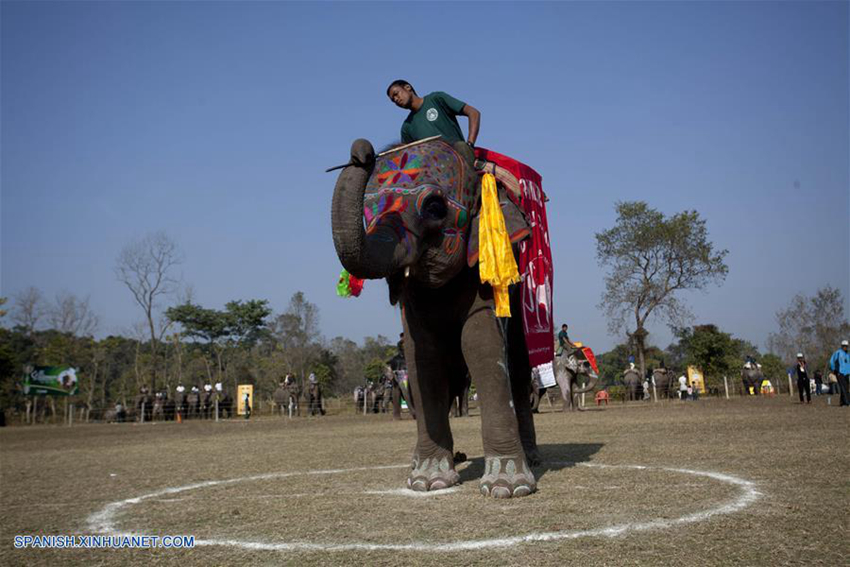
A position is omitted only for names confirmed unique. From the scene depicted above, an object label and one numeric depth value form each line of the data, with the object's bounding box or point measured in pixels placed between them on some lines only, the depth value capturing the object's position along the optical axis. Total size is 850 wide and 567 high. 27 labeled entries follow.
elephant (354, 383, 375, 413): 36.59
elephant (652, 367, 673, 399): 36.06
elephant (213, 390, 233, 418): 39.94
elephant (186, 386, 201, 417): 38.97
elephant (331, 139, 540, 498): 5.49
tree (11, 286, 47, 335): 54.88
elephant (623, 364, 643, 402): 34.91
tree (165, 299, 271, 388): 64.56
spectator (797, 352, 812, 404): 21.88
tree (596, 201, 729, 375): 44.06
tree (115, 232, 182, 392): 46.20
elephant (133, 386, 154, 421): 36.33
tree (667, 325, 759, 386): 44.03
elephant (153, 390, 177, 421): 37.28
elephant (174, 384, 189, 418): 38.66
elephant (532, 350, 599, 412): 24.75
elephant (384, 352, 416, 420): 25.30
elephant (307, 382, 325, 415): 37.40
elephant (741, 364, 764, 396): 36.56
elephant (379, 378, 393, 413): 36.22
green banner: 36.69
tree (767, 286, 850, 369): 54.28
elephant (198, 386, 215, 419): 38.98
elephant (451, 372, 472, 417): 23.48
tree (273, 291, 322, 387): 63.56
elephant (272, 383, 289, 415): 38.92
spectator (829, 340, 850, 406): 18.95
